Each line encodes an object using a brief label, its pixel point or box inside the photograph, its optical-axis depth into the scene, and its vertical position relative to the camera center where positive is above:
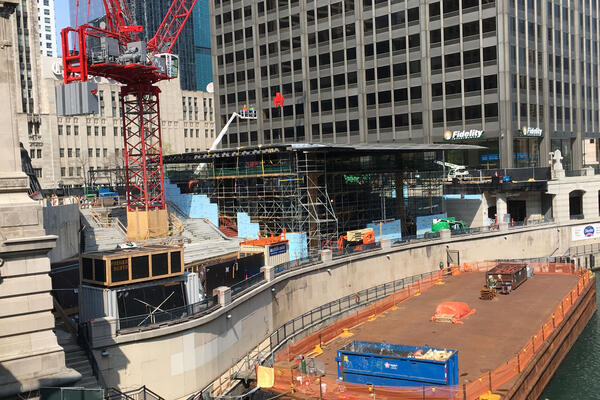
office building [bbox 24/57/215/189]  119.38 +11.79
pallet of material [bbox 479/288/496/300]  42.50 -8.09
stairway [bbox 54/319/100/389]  25.20 -7.12
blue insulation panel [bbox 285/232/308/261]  51.38 -4.93
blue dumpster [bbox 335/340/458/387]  25.12 -7.70
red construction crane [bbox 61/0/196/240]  49.78 +10.44
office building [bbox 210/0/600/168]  78.25 +14.78
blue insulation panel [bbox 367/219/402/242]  58.03 -4.77
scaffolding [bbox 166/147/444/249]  55.09 -0.47
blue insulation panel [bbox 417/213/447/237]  63.75 -4.71
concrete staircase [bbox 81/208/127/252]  48.19 -3.39
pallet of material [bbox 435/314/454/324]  36.84 -8.34
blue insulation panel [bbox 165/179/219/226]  60.97 -1.70
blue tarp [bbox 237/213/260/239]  56.44 -3.80
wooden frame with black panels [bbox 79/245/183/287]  29.83 -3.70
